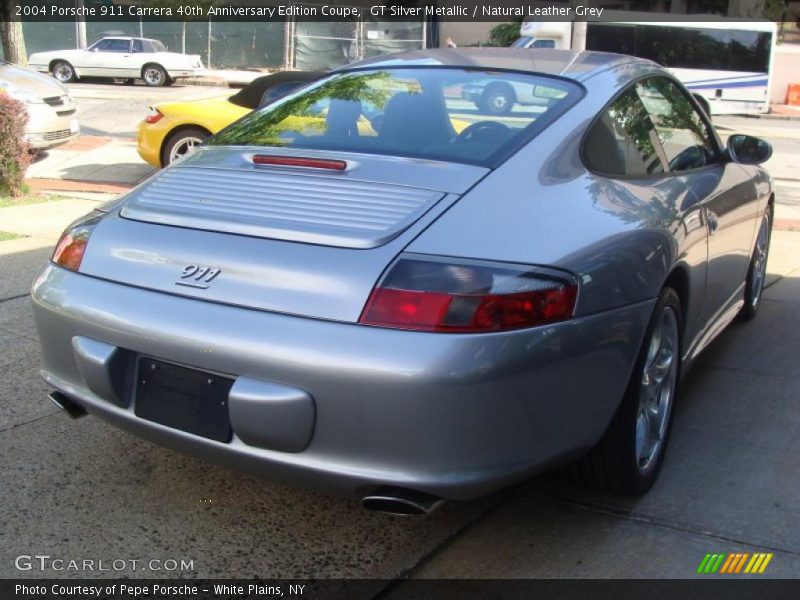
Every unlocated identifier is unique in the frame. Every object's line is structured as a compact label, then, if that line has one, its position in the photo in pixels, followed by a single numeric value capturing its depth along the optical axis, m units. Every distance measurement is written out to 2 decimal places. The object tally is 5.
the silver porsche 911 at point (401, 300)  2.53
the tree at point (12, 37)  15.88
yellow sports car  9.85
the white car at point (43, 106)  11.08
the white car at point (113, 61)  26.55
